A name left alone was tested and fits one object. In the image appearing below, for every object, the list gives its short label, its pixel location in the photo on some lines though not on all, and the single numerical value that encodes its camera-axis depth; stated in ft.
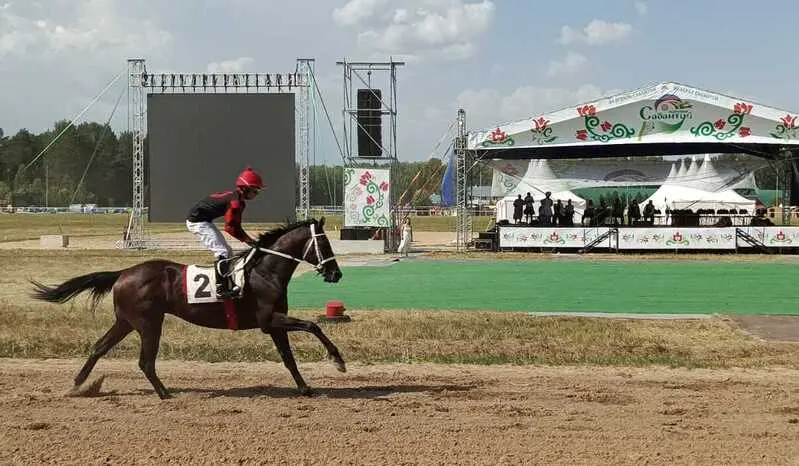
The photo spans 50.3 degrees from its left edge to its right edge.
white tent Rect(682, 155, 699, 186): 136.26
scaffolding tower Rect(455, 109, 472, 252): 117.19
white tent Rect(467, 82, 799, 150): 110.32
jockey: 29.71
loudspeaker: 117.19
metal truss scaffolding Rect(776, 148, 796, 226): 122.95
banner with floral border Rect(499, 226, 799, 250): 111.55
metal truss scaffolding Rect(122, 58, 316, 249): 119.13
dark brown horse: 30.25
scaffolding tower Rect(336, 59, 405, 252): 118.11
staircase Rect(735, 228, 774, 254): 111.32
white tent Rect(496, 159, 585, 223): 132.77
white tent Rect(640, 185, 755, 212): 133.08
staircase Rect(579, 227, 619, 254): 113.91
